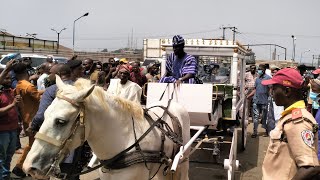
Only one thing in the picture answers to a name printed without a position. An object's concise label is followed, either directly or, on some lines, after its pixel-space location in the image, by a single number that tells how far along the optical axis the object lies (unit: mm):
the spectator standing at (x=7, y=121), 5258
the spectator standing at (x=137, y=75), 9080
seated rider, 5699
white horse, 2869
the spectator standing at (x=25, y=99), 6020
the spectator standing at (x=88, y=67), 8978
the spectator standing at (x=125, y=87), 5941
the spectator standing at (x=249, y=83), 12305
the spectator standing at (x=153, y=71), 12113
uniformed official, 2260
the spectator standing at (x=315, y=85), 5809
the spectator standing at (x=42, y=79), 8669
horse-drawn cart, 5398
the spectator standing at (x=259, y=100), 10836
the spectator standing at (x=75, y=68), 4814
